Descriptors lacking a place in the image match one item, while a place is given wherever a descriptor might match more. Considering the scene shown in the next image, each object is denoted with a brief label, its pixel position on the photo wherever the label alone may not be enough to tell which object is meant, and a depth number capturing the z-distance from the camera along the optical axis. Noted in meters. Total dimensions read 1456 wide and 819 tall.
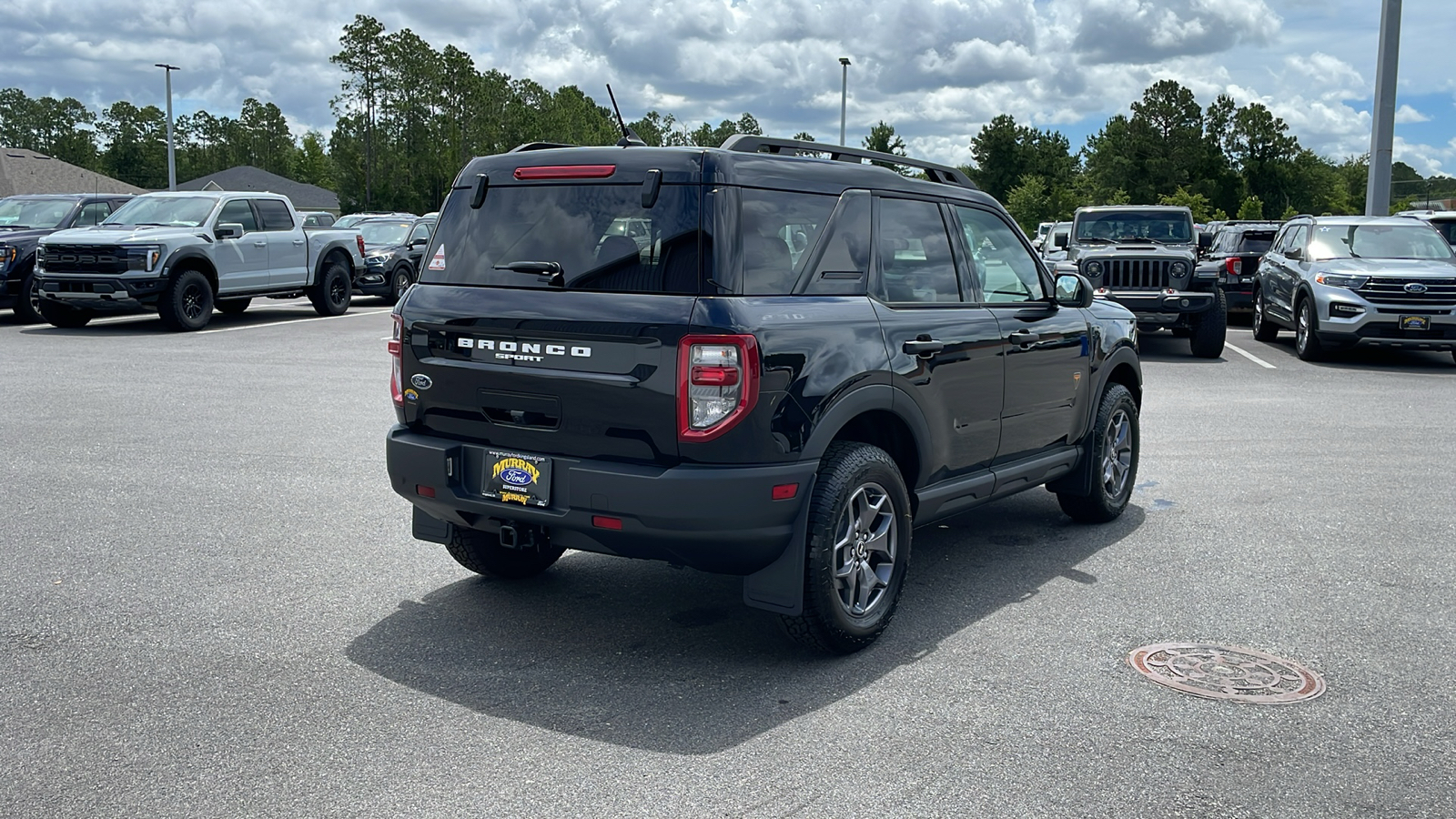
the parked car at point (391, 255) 24.47
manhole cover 4.50
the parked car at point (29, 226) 18.53
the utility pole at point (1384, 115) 22.68
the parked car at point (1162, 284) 16.14
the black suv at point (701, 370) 4.39
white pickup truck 17.12
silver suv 14.78
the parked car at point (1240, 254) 21.75
